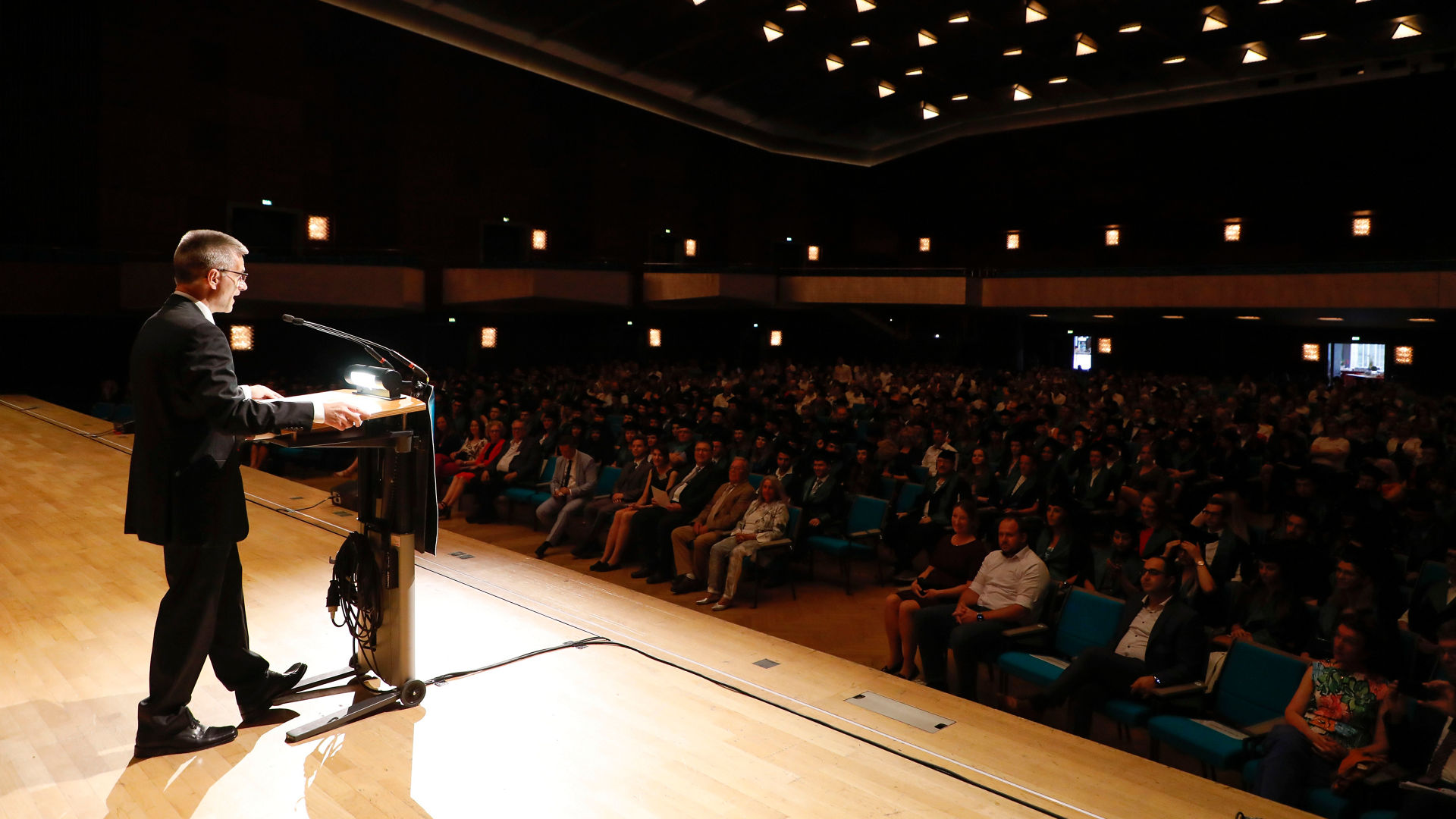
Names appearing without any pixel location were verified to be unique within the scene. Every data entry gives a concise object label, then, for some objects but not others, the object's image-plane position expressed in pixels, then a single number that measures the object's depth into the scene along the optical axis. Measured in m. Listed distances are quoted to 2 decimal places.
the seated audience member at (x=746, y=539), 6.11
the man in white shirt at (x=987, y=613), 4.45
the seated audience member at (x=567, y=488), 7.38
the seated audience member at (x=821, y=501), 6.61
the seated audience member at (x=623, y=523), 6.98
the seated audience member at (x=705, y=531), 6.40
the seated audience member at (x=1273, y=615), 4.15
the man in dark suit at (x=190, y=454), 2.27
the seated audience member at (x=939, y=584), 4.80
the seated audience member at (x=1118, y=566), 4.84
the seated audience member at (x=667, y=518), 6.67
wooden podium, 2.58
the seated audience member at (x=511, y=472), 8.29
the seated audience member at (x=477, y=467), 8.48
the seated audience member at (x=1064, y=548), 5.21
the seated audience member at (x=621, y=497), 7.25
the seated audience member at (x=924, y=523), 6.64
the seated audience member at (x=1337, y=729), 3.15
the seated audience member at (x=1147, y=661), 3.86
